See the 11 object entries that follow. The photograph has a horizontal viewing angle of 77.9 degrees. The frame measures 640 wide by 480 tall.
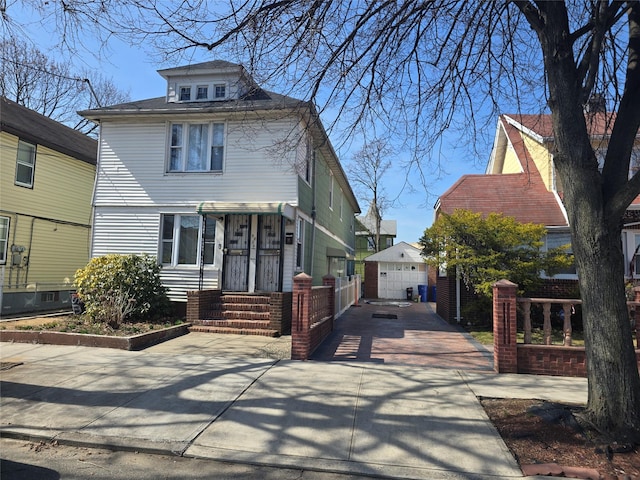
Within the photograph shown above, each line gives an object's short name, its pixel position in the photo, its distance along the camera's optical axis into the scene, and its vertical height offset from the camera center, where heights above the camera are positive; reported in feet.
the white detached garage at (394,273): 85.92 +1.54
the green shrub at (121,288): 29.94 -1.34
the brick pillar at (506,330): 21.88 -2.61
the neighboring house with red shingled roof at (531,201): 43.75 +10.33
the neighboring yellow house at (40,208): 43.55 +7.53
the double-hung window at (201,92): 41.23 +18.98
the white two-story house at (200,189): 36.60 +8.19
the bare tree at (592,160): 13.89 +4.75
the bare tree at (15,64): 19.89 +11.56
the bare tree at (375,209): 113.39 +22.24
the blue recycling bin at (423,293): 81.71 -2.57
